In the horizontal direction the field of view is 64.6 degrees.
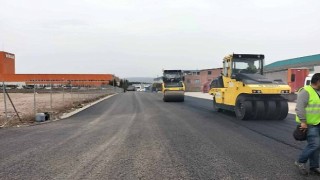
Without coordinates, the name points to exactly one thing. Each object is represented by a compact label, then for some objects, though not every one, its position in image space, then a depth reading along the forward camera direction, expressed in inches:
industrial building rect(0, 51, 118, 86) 2533.5
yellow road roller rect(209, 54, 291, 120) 441.5
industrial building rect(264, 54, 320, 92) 864.2
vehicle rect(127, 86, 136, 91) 2637.4
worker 181.1
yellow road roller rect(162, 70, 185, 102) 860.9
